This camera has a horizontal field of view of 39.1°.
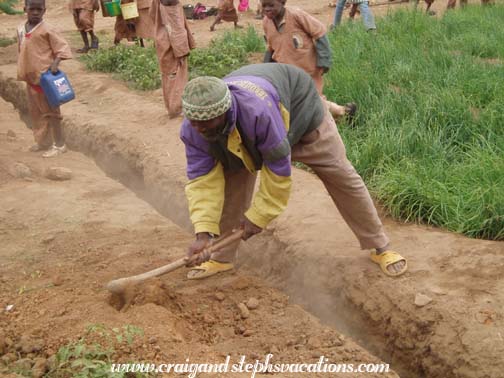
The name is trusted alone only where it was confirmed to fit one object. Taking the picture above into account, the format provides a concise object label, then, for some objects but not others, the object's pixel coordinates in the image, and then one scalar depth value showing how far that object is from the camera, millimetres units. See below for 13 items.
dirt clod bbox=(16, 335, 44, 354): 3215
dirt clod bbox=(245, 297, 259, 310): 3845
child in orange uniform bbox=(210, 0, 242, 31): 11219
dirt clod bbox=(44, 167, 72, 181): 5750
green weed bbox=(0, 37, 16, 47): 11297
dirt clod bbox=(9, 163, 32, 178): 5794
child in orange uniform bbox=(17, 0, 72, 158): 5923
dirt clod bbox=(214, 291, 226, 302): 3918
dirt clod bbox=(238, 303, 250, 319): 3773
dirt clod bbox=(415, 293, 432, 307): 3578
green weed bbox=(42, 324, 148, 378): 2871
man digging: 2979
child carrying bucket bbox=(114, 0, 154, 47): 9672
